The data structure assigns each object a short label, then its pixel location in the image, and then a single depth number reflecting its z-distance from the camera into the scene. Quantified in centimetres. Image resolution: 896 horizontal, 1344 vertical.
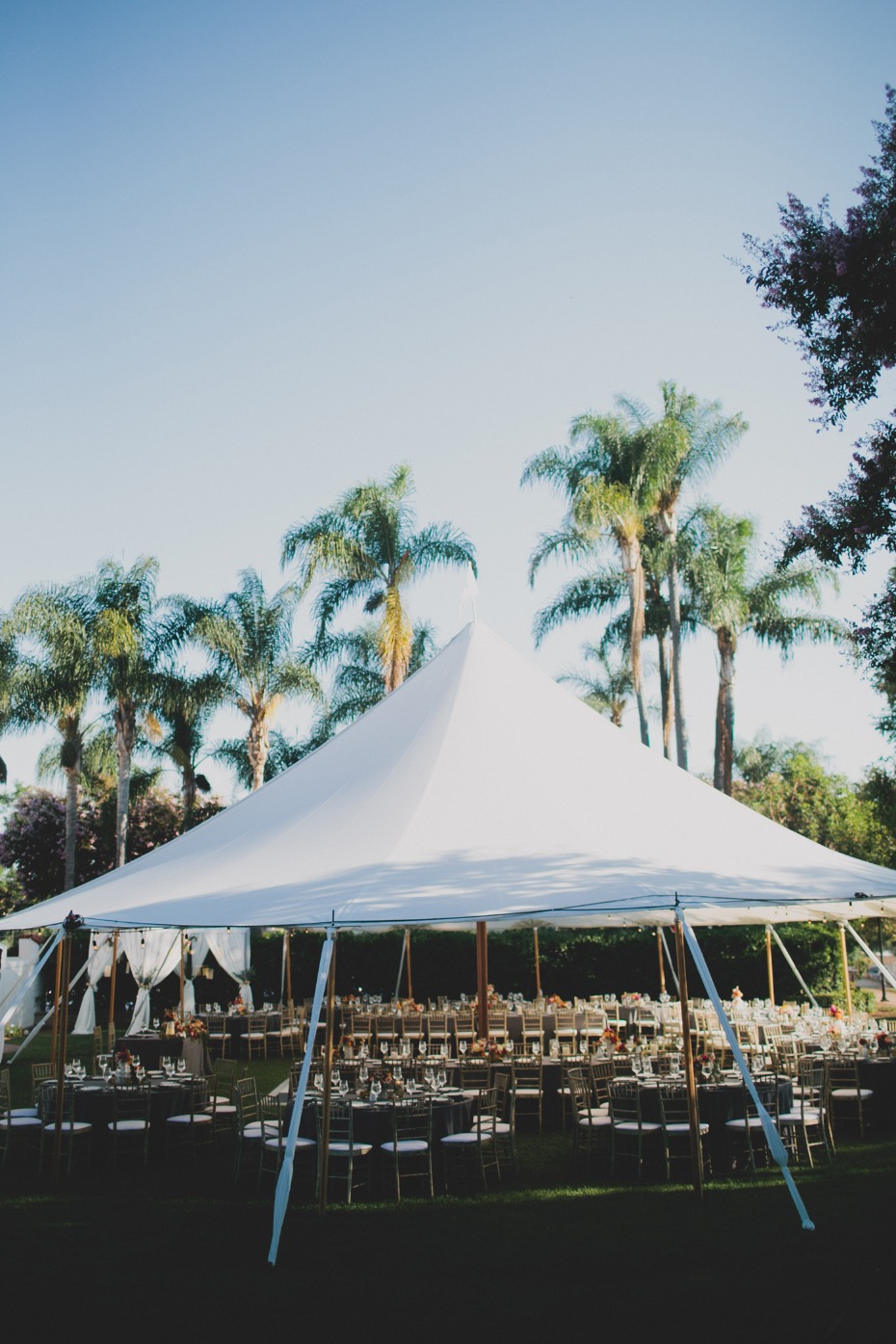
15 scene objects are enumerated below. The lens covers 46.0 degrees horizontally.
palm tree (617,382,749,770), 2638
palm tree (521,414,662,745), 2447
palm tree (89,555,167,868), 2547
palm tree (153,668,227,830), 2578
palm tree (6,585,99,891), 2519
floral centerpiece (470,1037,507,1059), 1197
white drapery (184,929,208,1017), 2248
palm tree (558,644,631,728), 3391
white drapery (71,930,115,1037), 2211
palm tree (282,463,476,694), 2375
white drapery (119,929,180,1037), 2052
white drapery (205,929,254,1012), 2275
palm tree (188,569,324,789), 2633
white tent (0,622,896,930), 844
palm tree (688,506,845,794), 2633
